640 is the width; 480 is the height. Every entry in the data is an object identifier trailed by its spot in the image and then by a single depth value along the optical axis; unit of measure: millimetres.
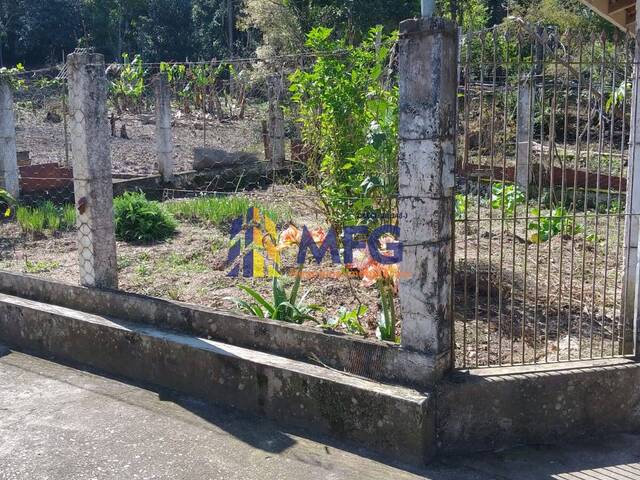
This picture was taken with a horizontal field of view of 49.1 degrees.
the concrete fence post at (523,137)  10298
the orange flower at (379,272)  4500
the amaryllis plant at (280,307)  4961
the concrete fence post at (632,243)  4262
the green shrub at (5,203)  9603
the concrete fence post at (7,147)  10250
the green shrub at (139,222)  8203
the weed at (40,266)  6863
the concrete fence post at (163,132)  11812
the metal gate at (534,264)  4203
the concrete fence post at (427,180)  3793
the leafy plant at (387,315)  4516
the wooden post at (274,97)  7775
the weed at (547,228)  7609
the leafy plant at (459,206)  7951
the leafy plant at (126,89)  10594
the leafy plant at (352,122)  5352
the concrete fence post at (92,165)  5398
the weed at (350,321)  4799
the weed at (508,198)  8723
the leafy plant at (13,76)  10203
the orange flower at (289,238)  5141
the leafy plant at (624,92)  4173
